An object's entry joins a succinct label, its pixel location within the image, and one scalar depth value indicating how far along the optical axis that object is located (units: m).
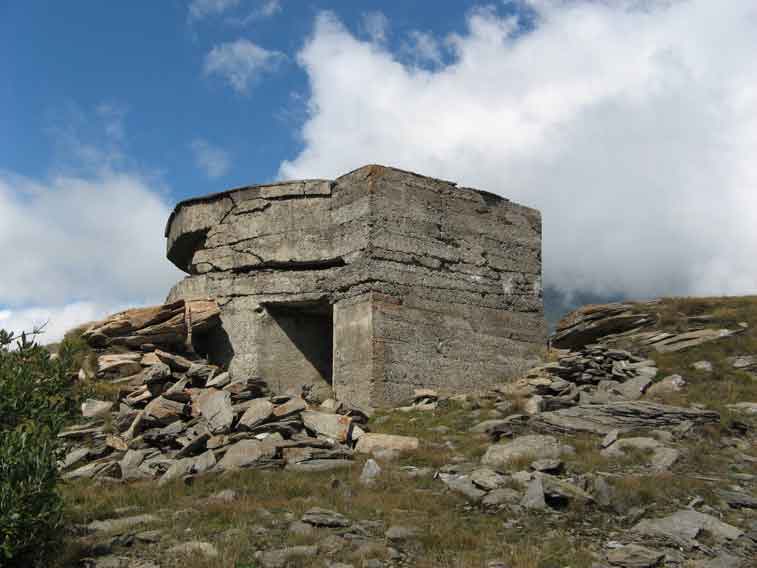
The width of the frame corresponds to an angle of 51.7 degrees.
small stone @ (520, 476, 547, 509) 7.54
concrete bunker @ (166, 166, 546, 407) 12.63
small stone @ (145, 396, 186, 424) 10.83
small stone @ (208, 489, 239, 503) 7.76
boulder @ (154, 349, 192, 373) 12.66
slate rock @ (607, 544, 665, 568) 6.38
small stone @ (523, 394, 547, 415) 11.16
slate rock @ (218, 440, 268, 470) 8.95
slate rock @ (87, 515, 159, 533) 7.08
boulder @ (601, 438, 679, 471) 9.01
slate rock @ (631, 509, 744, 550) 7.02
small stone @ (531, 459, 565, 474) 8.51
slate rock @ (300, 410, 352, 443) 10.16
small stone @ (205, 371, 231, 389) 11.90
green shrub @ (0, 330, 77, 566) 5.86
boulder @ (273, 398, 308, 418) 10.48
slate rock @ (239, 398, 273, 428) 10.21
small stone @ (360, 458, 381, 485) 8.41
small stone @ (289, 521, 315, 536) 6.82
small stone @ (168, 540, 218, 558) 6.26
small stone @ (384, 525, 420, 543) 6.72
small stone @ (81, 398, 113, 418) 11.48
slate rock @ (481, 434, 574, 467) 9.06
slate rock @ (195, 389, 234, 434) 10.24
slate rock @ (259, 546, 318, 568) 6.13
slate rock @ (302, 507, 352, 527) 7.06
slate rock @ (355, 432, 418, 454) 9.76
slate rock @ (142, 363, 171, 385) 11.98
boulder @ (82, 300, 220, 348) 13.18
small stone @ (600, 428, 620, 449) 9.68
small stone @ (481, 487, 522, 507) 7.66
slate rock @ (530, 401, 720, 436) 10.41
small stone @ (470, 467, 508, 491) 8.05
